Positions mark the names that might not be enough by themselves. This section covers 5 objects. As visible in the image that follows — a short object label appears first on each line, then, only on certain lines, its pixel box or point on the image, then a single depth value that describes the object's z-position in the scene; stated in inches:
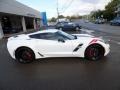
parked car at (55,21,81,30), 515.8
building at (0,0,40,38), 445.4
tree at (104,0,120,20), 1246.4
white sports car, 132.4
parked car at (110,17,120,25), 764.1
